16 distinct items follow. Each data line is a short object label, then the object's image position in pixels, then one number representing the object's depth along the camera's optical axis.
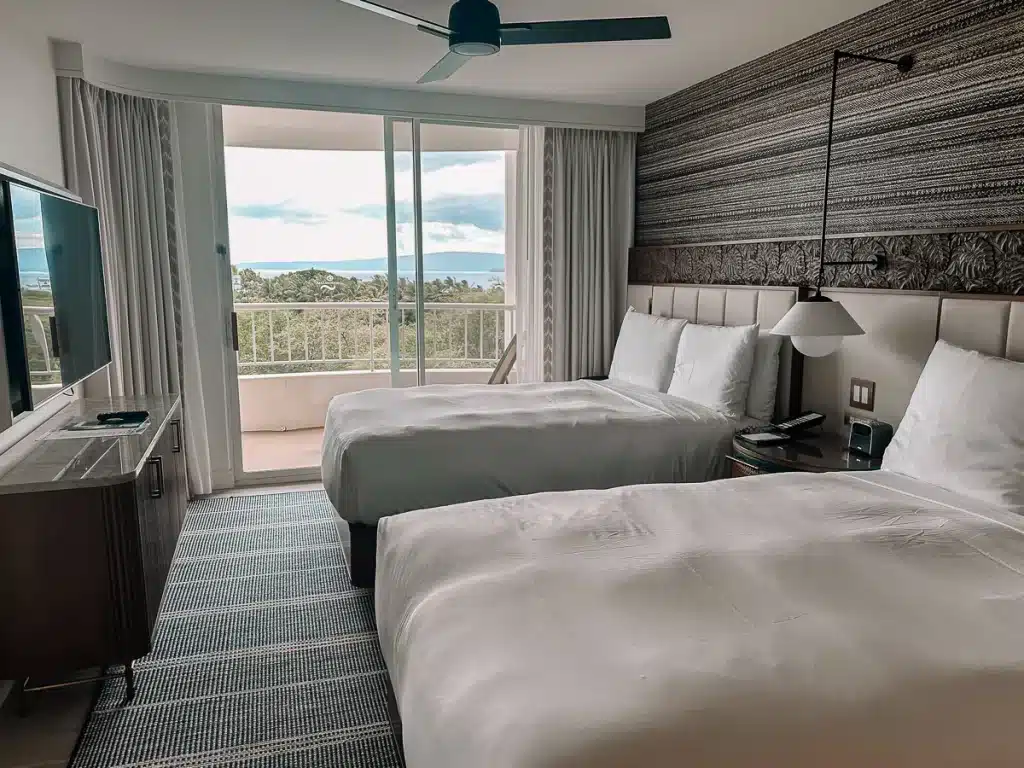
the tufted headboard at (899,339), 2.46
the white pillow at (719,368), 3.45
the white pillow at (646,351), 4.04
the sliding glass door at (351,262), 4.72
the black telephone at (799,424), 3.11
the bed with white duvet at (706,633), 1.13
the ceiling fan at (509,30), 2.47
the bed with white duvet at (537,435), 2.91
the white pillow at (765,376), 3.47
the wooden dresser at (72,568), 2.11
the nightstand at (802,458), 2.67
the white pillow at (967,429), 2.08
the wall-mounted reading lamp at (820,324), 2.76
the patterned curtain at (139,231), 3.74
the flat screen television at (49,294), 2.32
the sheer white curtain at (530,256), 4.85
